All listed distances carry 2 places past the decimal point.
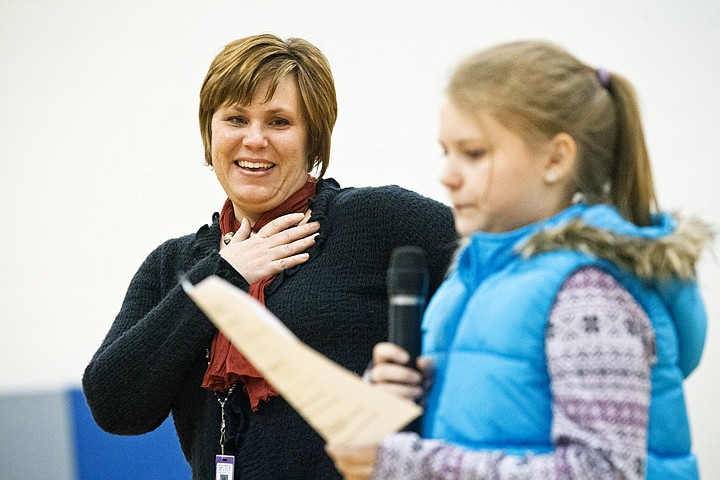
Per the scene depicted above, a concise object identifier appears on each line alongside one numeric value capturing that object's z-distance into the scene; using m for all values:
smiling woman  5.16
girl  4.60
